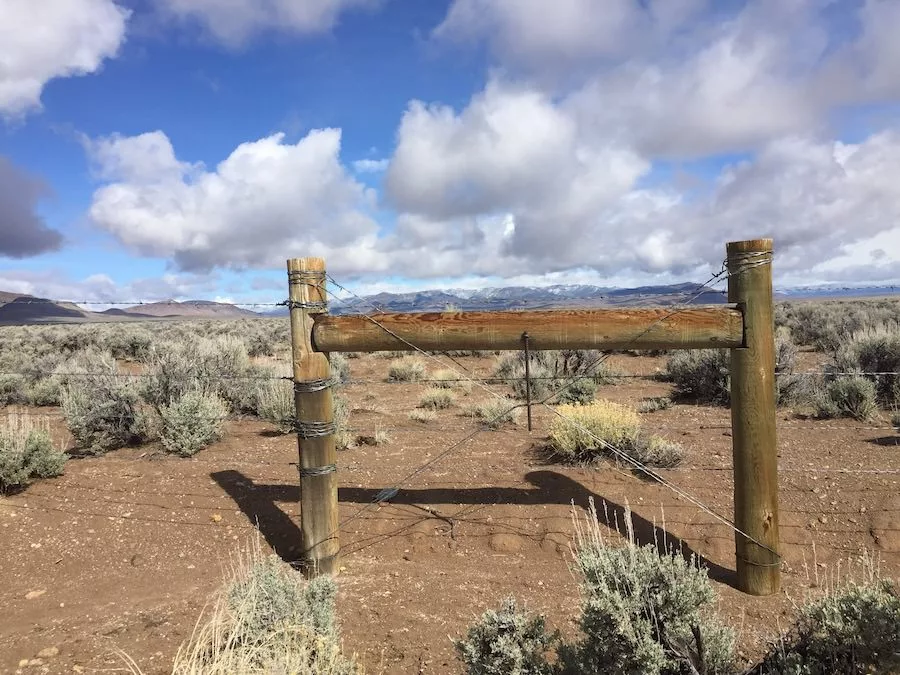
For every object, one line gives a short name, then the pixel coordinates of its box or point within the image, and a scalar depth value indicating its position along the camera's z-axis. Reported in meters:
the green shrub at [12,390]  12.20
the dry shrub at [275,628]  2.65
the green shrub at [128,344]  19.12
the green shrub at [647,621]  2.43
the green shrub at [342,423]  7.89
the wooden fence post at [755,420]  3.94
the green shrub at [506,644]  2.59
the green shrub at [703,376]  10.72
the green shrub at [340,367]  13.30
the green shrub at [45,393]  12.13
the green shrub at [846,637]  2.21
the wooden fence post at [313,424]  4.49
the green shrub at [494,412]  9.17
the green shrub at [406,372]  15.47
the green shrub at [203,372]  8.69
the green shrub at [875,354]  10.71
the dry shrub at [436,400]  11.41
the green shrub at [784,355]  11.47
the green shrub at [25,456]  6.25
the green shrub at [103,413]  7.77
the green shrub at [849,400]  8.50
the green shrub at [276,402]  8.84
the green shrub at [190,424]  7.44
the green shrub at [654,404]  10.24
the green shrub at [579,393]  10.07
